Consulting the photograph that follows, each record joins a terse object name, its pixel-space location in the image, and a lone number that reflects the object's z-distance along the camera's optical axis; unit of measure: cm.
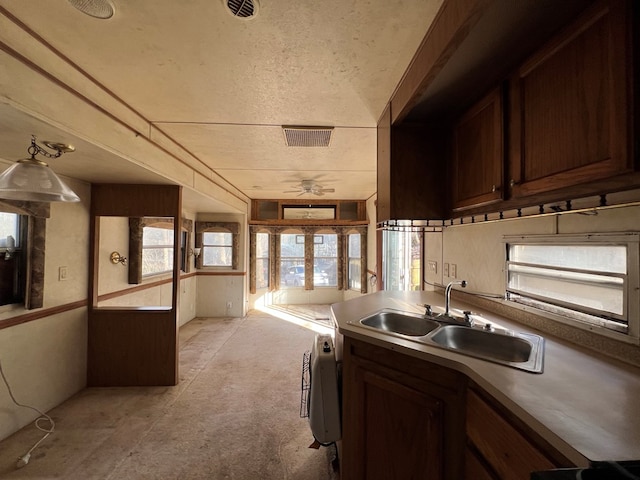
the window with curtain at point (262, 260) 590
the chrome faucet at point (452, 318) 161
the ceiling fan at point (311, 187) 396
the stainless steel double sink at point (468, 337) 120
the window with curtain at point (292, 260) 625
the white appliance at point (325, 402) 163
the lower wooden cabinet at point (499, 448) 75
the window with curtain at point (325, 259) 630
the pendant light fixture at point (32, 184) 125
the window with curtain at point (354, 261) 604
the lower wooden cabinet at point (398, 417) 114
